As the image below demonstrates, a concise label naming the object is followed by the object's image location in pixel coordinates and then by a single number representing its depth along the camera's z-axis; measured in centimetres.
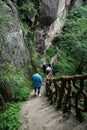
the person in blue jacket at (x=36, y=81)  658
